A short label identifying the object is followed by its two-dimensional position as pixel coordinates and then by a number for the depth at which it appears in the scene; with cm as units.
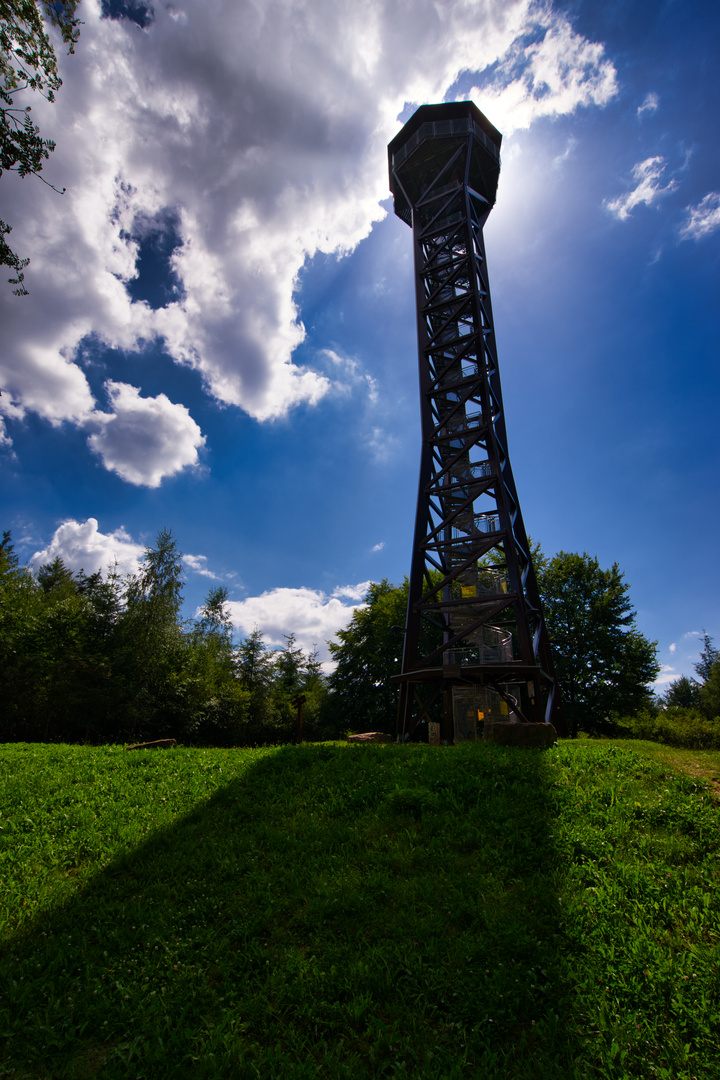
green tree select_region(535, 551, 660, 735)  2384
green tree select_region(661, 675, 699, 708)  5634
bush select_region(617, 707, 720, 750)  2194
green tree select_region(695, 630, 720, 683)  6316
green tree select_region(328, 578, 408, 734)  2781
